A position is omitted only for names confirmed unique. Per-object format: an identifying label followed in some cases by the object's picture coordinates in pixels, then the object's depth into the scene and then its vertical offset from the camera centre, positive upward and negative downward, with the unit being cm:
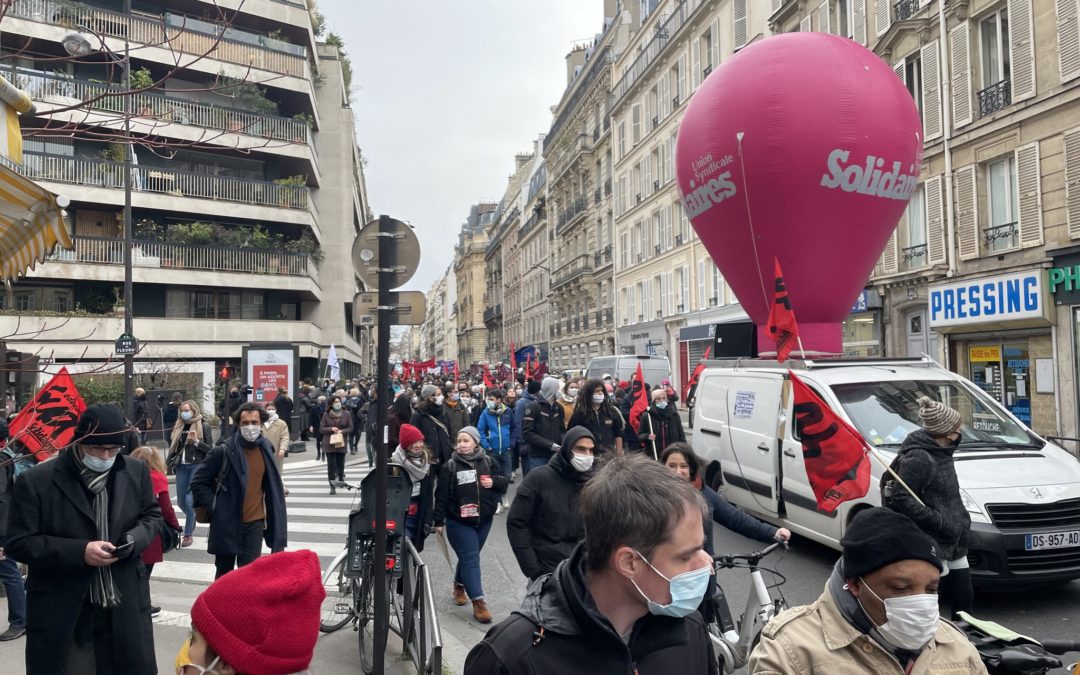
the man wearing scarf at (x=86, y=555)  349 -81
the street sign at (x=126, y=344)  1311 +55
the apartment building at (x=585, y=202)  4472 +1037
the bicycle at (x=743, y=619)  466 -162
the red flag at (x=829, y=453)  550 -69
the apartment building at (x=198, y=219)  2692 +602
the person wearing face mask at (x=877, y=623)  228 -80
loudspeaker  1397 +36
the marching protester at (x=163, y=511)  428 -86
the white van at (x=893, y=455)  582 -94
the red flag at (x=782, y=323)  732 +33
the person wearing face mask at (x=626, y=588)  184 -56
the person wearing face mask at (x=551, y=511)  455 -87
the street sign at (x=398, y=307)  544 +44
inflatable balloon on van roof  1045 +263
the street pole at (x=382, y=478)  486 -71
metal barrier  464 -163
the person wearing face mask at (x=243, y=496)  549 -89
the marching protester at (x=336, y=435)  1262 -116
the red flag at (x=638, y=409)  1200 -73
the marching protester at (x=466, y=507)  637 -116
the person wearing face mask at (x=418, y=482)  605 -93
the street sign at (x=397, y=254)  549 +82
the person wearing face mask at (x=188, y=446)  916 -87
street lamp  361 +186
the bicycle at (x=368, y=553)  559 -136
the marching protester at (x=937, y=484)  487 -82
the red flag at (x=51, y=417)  601 -32
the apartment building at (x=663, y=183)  2975 +867
